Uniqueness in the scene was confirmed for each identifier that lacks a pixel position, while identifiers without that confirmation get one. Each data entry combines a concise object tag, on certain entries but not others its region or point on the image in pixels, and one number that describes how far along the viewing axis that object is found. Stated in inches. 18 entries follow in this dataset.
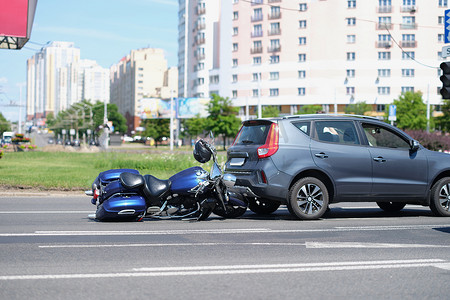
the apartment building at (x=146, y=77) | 6963.6
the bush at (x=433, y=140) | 1525.6
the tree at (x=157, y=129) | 3784.5
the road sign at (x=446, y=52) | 519.8
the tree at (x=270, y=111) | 3248.0
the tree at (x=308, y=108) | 3157.0
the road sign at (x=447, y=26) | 573.9
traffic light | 480.4
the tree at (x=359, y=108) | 3048.7
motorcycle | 351.6
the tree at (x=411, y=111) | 2743.6
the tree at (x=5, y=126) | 5181.6
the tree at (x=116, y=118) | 5856.3
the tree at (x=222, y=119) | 2881.4
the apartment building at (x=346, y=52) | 3257.9
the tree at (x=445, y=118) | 2452.0
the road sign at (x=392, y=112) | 1355.8
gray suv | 376.5
